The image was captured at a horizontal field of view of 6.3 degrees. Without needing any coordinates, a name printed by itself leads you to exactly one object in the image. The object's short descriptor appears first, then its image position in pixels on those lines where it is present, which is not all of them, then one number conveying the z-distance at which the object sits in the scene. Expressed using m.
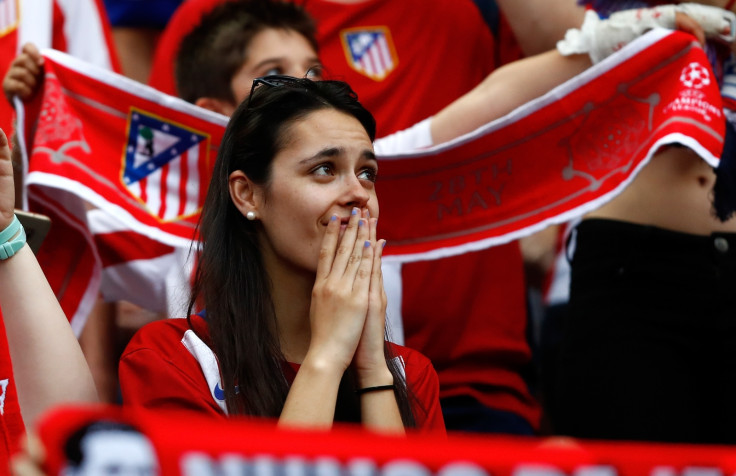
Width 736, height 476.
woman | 7.11
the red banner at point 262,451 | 6.31
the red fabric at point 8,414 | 7.15
